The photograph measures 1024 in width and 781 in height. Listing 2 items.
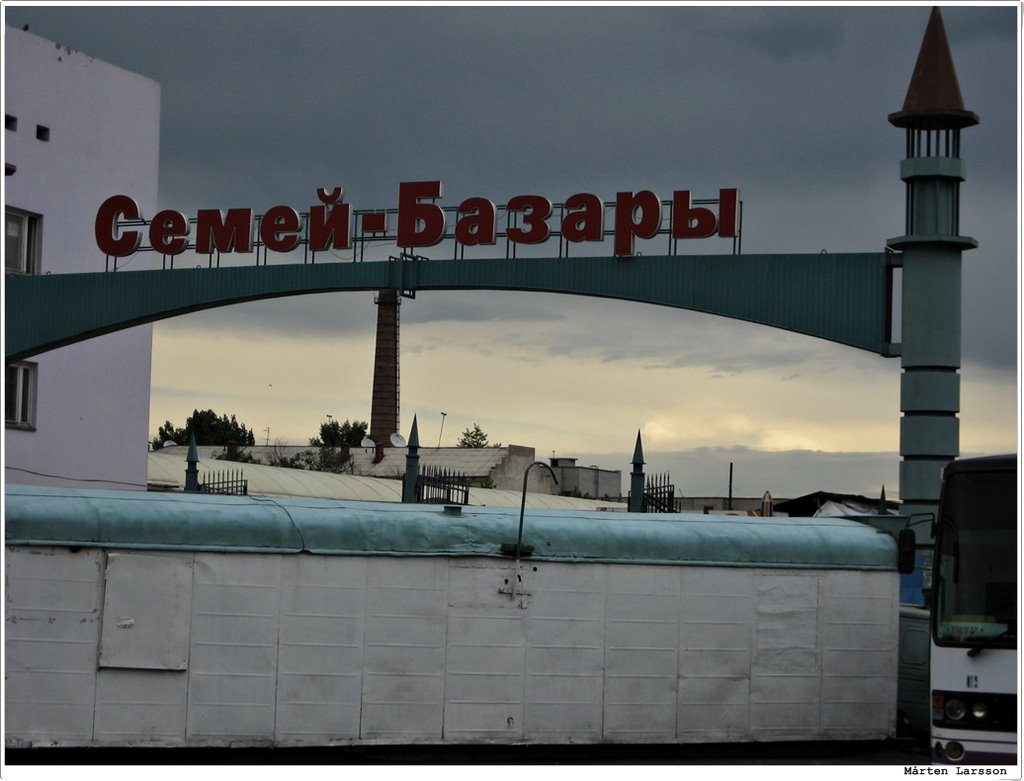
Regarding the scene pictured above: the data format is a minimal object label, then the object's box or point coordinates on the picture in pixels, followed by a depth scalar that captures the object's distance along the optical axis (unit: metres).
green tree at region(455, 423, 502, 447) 113.72
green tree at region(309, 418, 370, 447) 111.88
